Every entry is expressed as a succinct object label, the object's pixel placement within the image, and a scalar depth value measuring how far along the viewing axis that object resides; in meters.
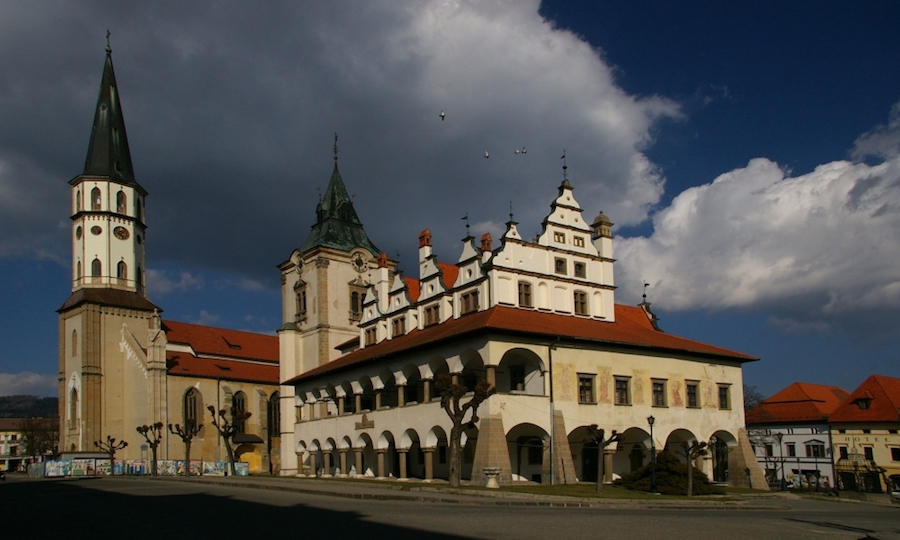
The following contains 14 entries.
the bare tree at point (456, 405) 35.34
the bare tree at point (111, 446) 67.44
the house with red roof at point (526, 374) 39.47
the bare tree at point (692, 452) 35.00
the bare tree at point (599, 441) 33.72
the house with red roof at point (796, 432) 66.94
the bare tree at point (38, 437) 135.75
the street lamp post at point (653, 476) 36.19
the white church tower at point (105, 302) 70.12
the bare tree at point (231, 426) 57.38
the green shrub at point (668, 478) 36.31
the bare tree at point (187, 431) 58.72
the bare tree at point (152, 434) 63.03
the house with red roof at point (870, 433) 58.72
